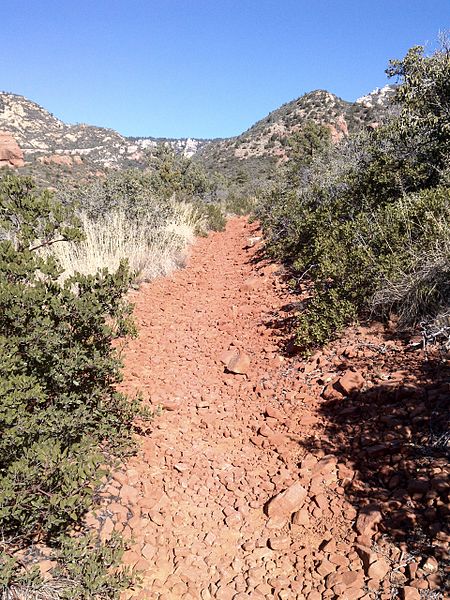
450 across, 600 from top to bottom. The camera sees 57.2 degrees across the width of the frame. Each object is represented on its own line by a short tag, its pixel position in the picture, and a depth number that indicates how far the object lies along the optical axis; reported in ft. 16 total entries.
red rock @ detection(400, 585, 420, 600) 5.58
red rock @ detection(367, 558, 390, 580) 6.15
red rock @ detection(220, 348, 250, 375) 13.74
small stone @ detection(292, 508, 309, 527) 7.71
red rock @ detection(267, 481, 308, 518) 8.05
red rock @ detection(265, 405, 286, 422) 11.02
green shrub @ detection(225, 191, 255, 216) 60.64
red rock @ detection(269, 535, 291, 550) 7.36
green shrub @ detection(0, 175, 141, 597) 6.57
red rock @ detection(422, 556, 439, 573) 5.87
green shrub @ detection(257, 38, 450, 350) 13.16
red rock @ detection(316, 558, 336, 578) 6.59
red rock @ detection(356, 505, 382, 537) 6.96
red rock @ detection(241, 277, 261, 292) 21.39
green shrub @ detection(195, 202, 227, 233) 41.90
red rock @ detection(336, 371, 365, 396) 11.00
